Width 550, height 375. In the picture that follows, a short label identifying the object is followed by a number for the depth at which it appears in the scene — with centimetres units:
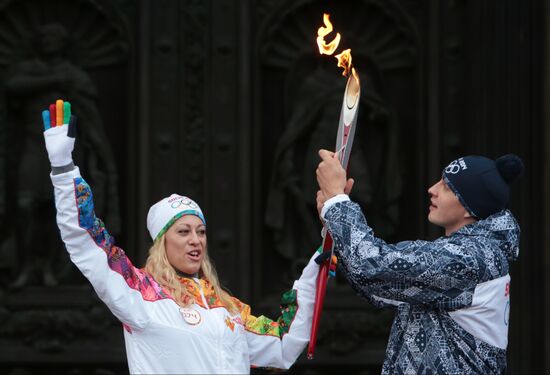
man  911
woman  903
